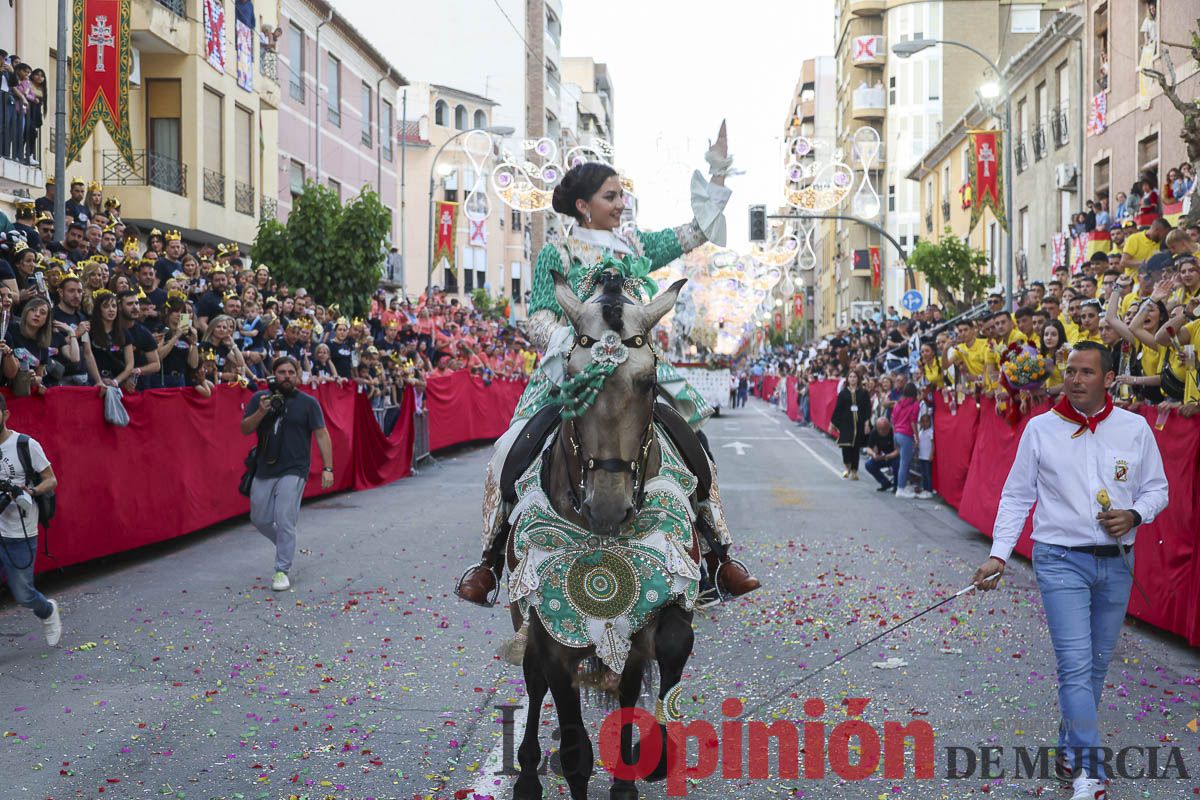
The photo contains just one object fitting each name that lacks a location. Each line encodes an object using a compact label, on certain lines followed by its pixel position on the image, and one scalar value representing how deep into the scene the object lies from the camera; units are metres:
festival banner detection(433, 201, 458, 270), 36.78
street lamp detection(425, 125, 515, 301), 29.00
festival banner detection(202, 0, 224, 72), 26.98
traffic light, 28.25
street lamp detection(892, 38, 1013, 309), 23.39
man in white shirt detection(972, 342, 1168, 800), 5.01
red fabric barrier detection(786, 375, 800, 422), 46.47
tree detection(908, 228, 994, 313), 35.81
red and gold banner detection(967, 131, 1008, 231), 28.41
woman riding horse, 5.09
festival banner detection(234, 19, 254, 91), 29.38
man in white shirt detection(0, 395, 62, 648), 7.75
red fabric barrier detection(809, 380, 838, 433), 34.06
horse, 4.15
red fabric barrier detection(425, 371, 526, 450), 23.88
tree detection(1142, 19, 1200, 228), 13.02
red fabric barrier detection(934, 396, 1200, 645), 7.66
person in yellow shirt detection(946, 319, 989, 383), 15.45
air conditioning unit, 30.55
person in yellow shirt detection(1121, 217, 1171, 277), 14.83
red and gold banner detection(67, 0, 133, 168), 16.73
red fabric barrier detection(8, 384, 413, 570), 10.06
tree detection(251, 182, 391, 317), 24.08
